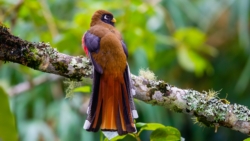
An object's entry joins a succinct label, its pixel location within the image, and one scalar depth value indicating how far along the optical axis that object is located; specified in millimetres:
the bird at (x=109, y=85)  6424
